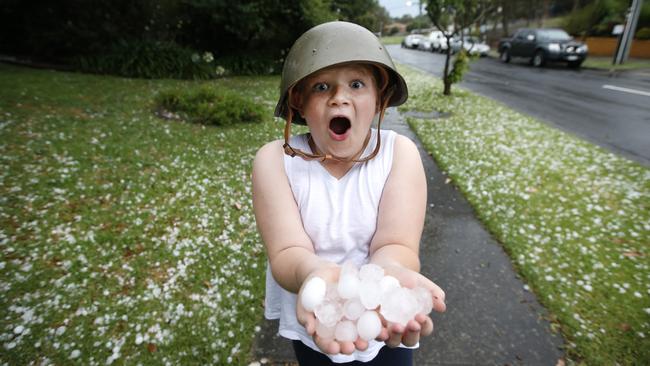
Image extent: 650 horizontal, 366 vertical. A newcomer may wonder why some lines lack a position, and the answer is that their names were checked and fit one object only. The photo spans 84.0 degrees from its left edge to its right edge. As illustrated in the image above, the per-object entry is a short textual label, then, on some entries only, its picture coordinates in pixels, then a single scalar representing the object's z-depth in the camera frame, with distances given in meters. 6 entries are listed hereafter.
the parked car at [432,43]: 31.85
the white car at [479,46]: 26.71
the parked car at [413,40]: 37.82
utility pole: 17.22
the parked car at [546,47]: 18.95
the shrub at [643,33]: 21.53
